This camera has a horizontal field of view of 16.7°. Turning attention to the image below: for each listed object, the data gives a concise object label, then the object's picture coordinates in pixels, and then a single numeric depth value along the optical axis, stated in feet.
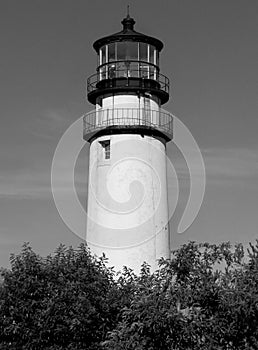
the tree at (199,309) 72.28
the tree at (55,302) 85.61
